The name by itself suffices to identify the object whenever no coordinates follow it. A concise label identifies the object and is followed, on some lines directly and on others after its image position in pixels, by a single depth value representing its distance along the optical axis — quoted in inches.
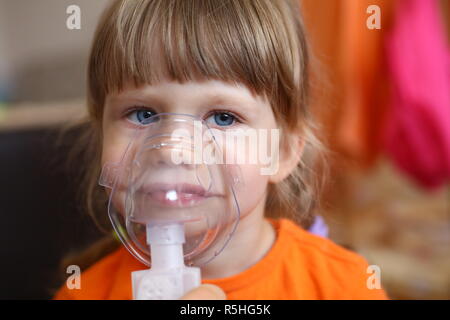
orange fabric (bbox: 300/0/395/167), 55.5
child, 27.0
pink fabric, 54.5
